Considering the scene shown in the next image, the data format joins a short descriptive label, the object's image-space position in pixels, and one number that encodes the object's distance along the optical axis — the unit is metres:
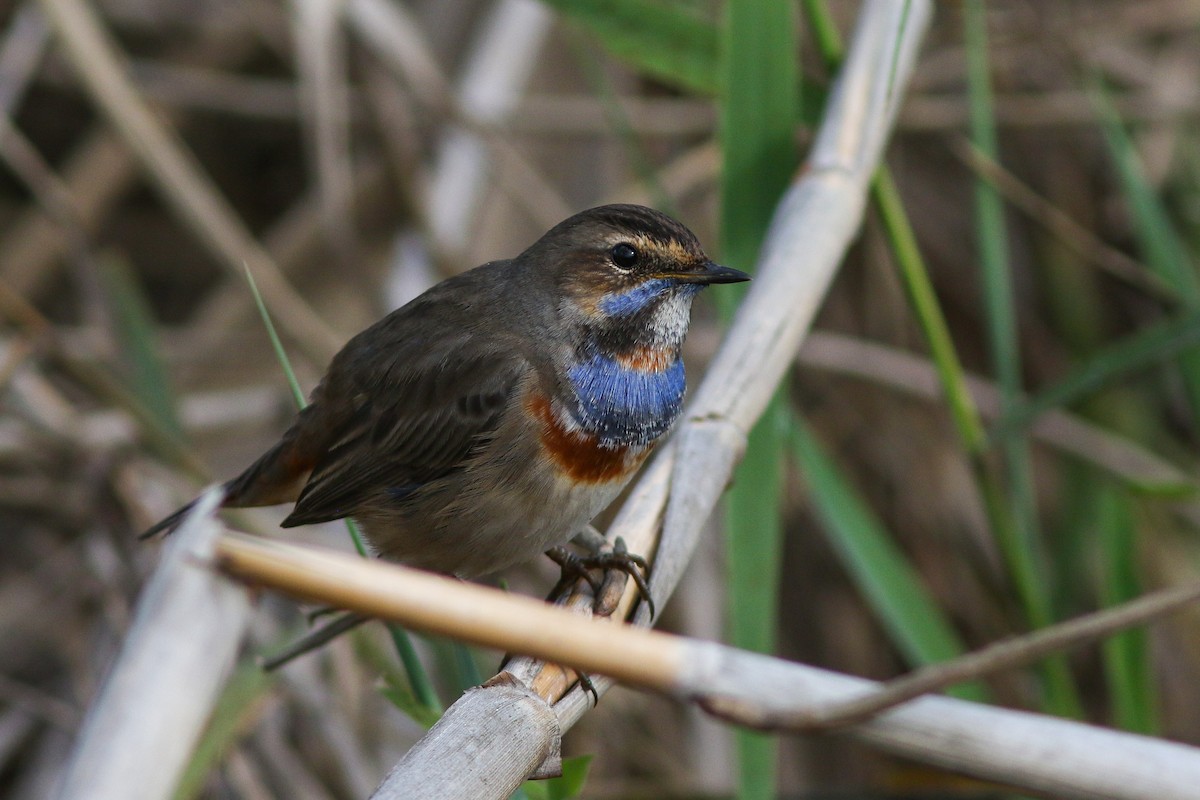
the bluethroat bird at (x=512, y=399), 4.93
